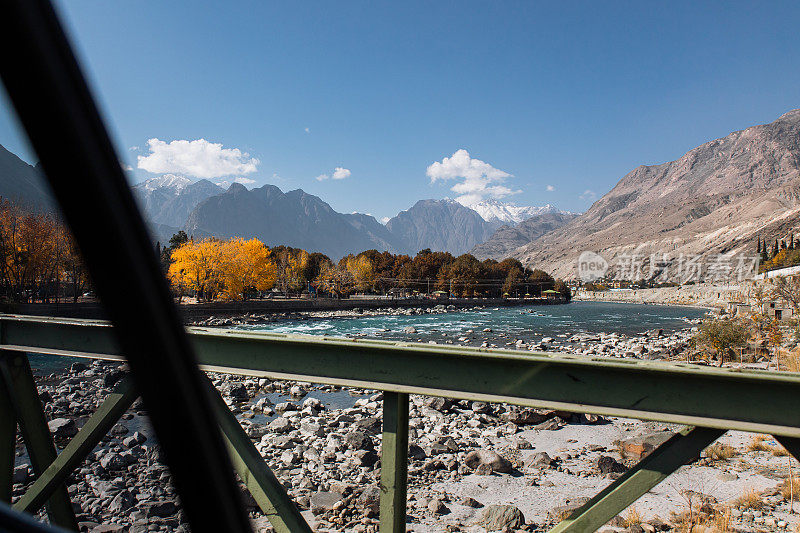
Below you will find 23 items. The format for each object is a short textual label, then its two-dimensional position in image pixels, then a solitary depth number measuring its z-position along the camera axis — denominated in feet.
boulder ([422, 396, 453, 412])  34.43
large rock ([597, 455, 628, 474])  22.43
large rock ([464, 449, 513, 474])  23.02
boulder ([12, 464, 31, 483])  21.66
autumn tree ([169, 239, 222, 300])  157.79
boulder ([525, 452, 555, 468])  23.50
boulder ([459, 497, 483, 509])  19.24
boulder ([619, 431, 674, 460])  23.88
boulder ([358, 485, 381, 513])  18.78
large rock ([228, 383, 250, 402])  40.21
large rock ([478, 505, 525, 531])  17.20
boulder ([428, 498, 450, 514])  18.70
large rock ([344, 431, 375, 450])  25.90
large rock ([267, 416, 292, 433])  30.40
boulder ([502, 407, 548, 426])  30.99
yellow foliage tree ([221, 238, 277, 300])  172.14
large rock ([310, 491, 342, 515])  18.85
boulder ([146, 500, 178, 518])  17.04
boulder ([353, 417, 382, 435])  29.35
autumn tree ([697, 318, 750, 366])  50.90
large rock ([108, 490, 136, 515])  19.46
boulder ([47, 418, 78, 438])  29.01
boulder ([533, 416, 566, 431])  29.73
